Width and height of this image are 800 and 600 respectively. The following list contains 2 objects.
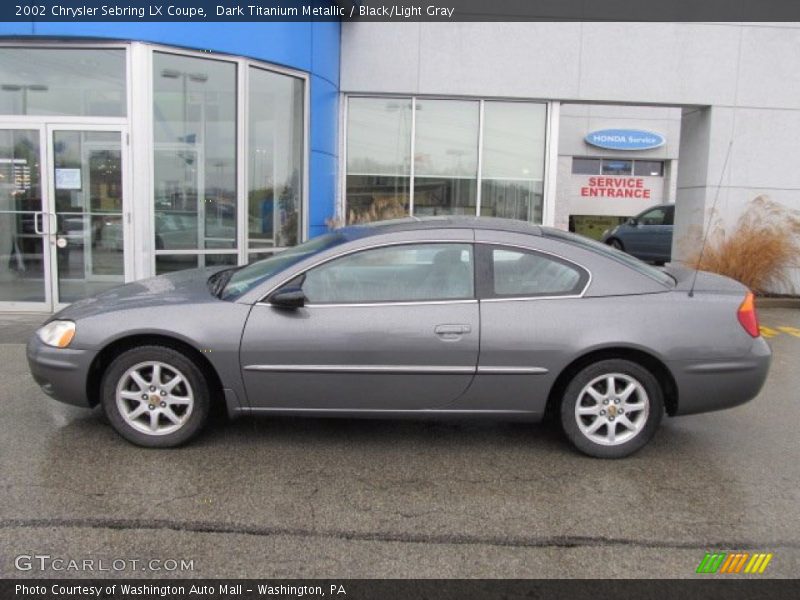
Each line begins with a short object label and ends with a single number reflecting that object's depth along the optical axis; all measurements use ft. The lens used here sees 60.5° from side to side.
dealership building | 26.81
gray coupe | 13.26
